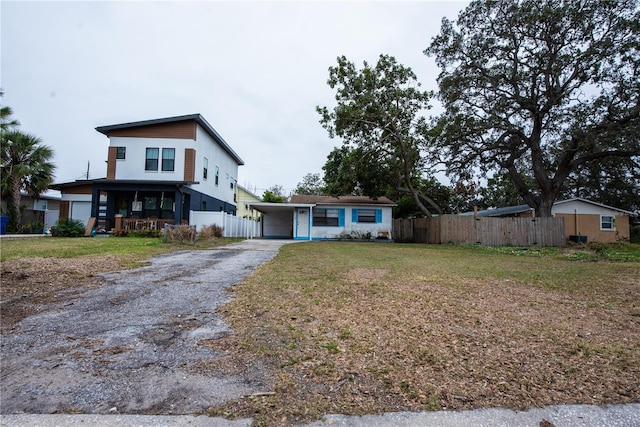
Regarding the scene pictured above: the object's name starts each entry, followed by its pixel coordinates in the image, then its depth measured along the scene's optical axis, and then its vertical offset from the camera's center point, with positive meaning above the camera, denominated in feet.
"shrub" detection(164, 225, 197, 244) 43.18 -1.09
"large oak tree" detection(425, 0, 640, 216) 52.70 +25.77
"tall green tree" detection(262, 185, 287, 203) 99.19 +8.74
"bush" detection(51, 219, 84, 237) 49.26 -0.97
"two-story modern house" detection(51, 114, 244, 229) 59.06 +11.00
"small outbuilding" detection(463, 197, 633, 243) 80.94 +3.63
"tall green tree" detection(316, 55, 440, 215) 61.72 +20.37
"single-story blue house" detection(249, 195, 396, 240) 71.92 +1.91
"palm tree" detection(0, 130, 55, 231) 62.08 +10.27
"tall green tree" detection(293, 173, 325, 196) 156.25 +20.68
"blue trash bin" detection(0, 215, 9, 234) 58.95 -0.33
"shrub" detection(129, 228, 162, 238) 51.80 -1.39
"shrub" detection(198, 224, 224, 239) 52.39 -0.94
